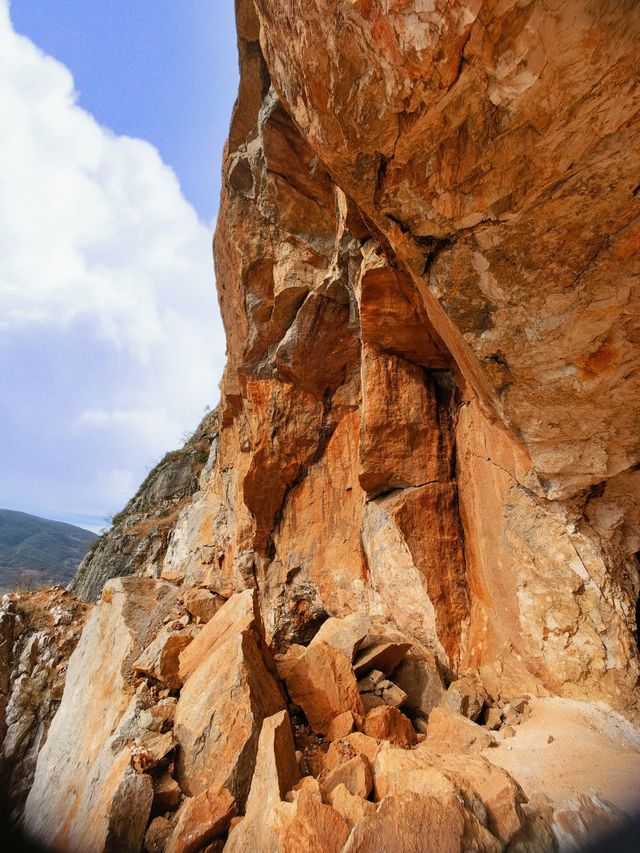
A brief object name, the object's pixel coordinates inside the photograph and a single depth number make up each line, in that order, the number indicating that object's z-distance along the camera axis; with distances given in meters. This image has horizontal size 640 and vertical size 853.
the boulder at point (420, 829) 2.22
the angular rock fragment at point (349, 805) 2.52
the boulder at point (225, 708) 3.35
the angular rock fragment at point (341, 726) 3.91
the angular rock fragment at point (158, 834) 2.88
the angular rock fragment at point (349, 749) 3.44
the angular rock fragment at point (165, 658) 4.61
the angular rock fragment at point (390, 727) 3.91
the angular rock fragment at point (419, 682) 4.82
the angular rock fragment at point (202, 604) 6.02
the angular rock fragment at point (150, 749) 3.36
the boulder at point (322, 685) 4.21
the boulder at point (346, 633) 5.07
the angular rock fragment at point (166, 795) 3.14
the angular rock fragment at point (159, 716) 3.98
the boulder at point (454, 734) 3.72
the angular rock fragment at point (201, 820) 2.76
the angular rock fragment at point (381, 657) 4.86
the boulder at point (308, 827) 2.35
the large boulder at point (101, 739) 3.07
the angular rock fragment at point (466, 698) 4.43
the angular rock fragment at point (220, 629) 4.61
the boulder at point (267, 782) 2.62
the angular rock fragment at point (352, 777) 2.86
